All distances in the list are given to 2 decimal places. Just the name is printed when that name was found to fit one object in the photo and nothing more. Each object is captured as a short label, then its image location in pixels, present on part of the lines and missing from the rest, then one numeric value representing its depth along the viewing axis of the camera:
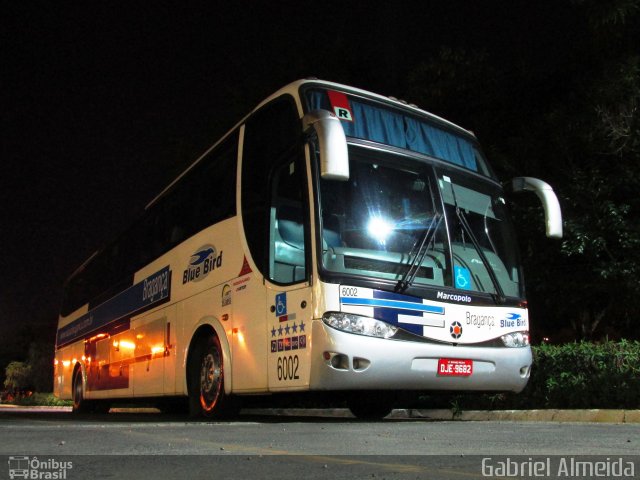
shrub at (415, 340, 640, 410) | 10.91
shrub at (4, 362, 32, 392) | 50.25
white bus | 7.54
